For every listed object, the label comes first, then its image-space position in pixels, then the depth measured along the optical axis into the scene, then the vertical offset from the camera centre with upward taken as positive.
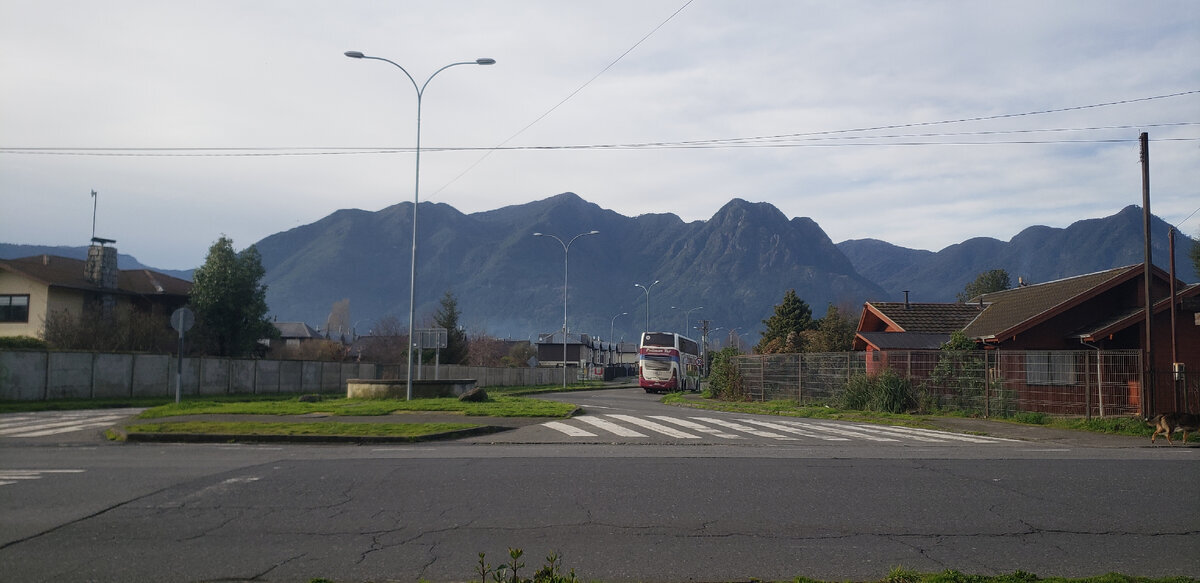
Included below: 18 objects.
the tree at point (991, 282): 100.12 +8.82
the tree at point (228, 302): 53.28 +2.57
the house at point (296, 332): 100.56 +1.37
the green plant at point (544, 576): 4.61 -1.30
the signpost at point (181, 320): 22.38 +0.56
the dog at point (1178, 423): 15.98 -1.27
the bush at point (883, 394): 24.52 -1.26
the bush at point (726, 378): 35.97 -1.27
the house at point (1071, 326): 23.58 +1.05
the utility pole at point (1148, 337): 20.36 +0.51
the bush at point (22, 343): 35.50 -0.22
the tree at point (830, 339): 44.40 +0.69
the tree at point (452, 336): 67.86 +0.83
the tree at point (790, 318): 67.62 +2.72
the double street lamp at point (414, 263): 25.12 +2.67
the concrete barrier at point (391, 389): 26.66 -1.47
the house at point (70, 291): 45.88 +2.87
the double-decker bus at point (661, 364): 55.31 -1.02
